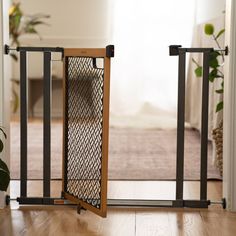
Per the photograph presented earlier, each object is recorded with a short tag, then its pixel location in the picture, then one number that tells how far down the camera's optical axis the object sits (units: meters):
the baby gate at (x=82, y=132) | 3.60
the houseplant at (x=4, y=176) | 3.27
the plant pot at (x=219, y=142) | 4.67
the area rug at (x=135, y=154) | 4.97
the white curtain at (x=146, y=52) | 8.81
